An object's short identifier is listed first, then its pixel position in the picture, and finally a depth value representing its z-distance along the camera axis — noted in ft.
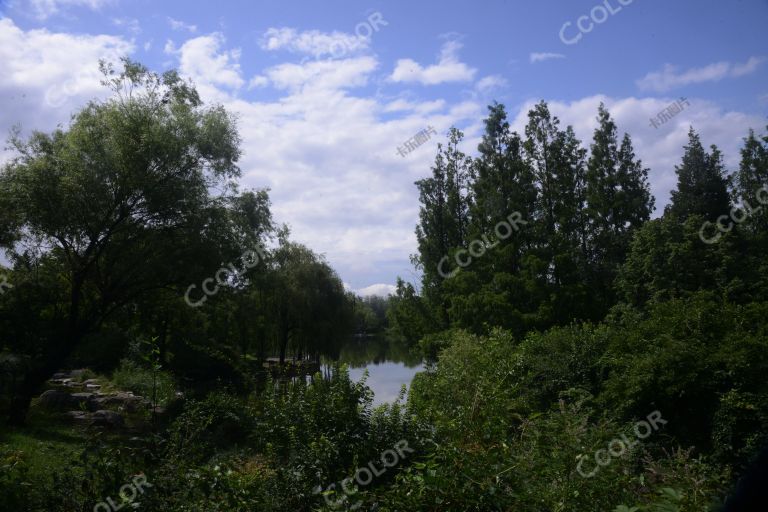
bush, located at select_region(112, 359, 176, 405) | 42.45
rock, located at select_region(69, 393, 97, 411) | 53.13
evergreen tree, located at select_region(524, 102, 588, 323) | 76.89
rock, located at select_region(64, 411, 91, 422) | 46.44
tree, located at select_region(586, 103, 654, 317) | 89.30
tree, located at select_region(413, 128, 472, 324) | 100.22
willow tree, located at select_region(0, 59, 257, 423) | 48.80
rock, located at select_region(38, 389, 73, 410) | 52.01
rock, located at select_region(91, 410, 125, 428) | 44.38
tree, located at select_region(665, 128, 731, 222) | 94.02
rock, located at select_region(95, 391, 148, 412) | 52.80
